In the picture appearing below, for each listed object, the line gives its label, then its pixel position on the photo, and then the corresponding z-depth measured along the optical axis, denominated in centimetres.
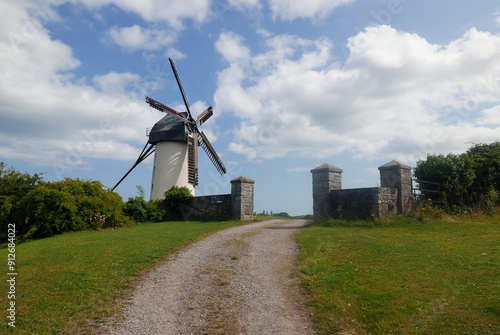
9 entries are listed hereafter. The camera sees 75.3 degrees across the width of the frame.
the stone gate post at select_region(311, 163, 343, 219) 1557
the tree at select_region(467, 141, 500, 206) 1748
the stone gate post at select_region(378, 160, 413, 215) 1497
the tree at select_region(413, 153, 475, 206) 1673
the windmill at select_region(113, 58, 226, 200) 2561
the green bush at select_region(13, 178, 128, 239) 1574
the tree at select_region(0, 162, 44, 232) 1784
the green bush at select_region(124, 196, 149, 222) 2070
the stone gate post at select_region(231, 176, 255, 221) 1870
